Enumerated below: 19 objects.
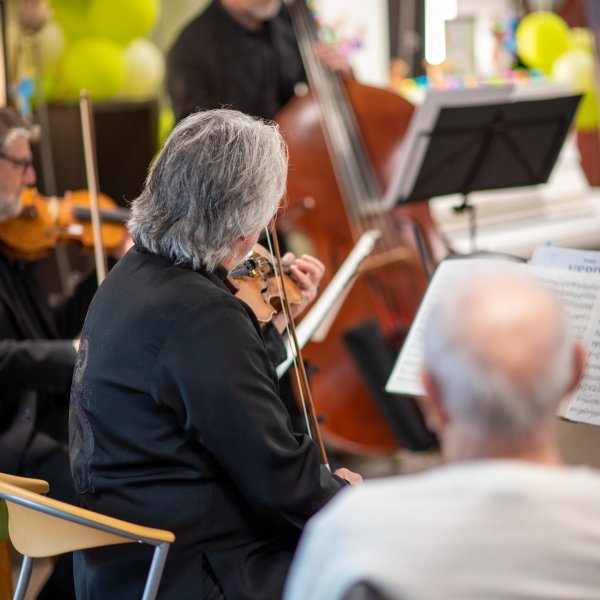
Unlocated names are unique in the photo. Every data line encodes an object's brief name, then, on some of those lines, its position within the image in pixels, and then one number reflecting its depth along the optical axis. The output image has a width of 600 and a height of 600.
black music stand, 5.76
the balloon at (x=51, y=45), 8.22
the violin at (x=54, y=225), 5.04
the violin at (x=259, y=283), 3.60
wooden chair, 2.94
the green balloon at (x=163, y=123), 9.32
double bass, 6.43
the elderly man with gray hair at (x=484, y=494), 1.84
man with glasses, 4.59
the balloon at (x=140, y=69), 8.91
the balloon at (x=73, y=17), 8.70
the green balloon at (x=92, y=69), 8.49
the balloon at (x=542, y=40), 10.70
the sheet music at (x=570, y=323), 3.62
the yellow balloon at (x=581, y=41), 10.95
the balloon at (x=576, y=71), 10.25
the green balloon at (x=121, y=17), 8.57
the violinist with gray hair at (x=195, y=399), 3.02
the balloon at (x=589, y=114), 10.75
